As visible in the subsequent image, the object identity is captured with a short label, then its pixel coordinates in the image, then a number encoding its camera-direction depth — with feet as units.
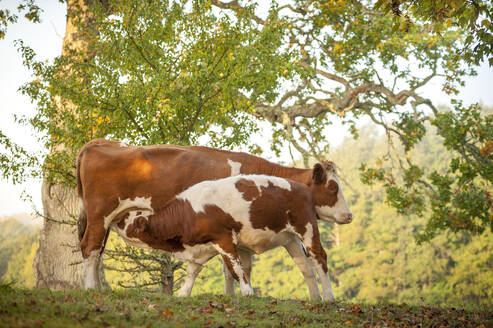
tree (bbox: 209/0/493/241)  44.37
